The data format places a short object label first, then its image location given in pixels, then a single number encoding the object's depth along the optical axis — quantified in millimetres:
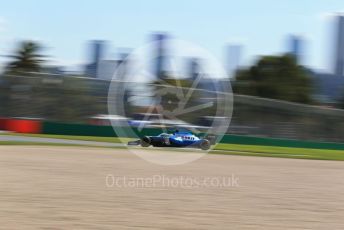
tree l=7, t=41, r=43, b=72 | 79312
